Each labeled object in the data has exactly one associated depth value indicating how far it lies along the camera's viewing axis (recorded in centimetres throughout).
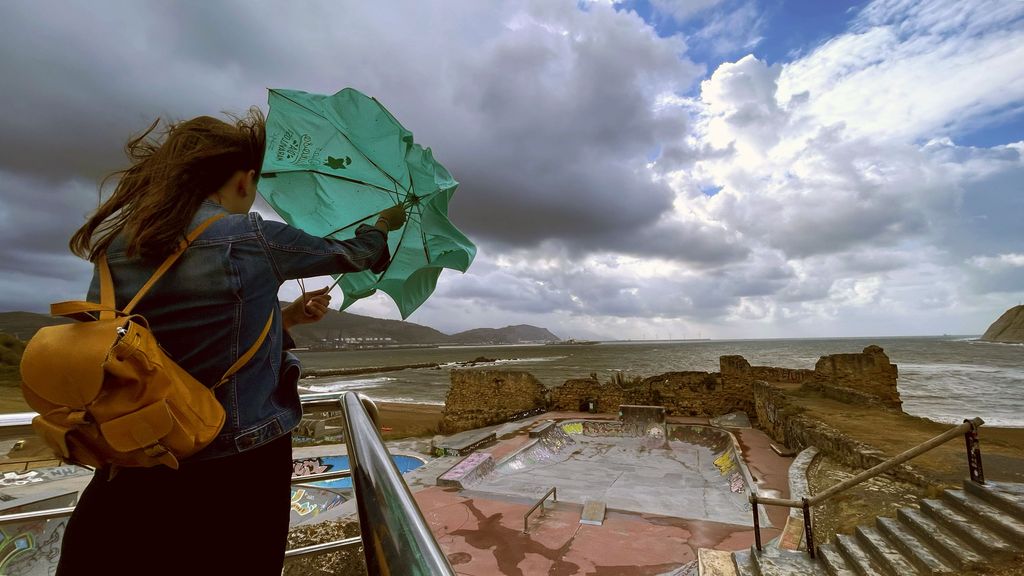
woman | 82
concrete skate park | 670
